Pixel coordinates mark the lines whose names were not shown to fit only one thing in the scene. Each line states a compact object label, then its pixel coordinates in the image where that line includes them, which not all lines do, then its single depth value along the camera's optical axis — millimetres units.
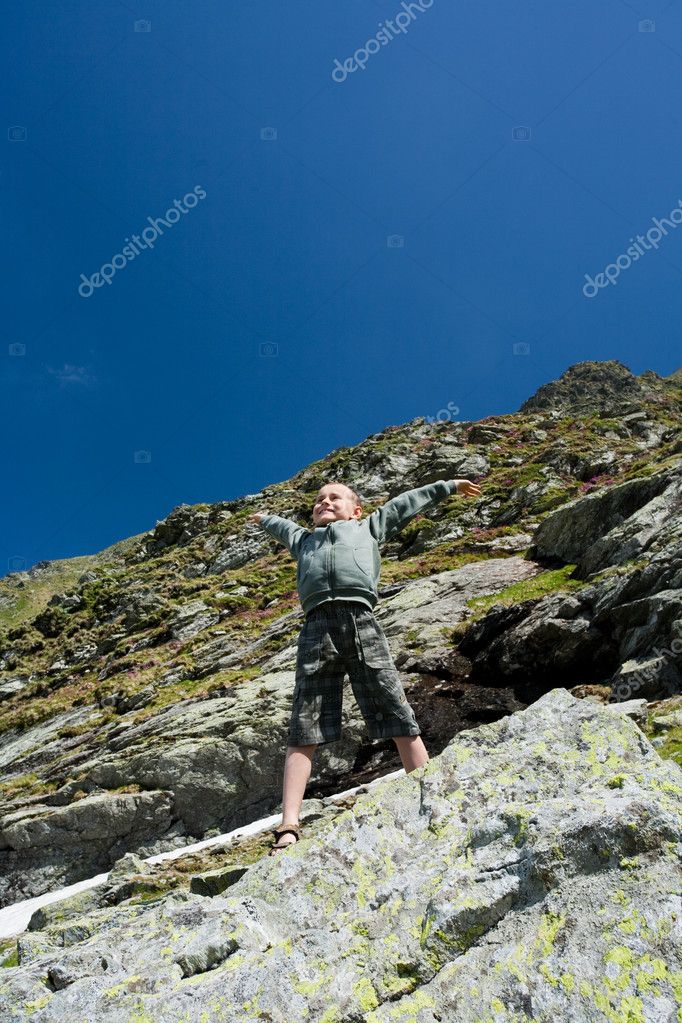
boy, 5496
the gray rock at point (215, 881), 5438
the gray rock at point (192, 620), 32281
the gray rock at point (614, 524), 14617
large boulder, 2461
